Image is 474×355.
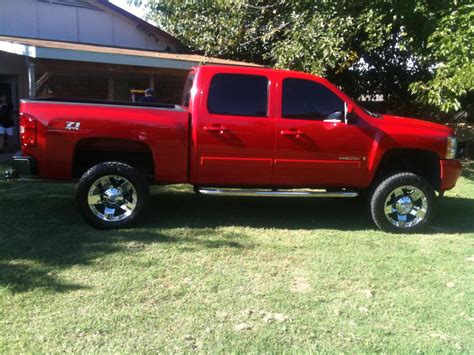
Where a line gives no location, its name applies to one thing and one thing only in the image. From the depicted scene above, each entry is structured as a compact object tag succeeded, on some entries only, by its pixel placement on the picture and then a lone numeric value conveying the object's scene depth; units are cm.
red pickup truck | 575
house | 1137
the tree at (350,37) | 948
